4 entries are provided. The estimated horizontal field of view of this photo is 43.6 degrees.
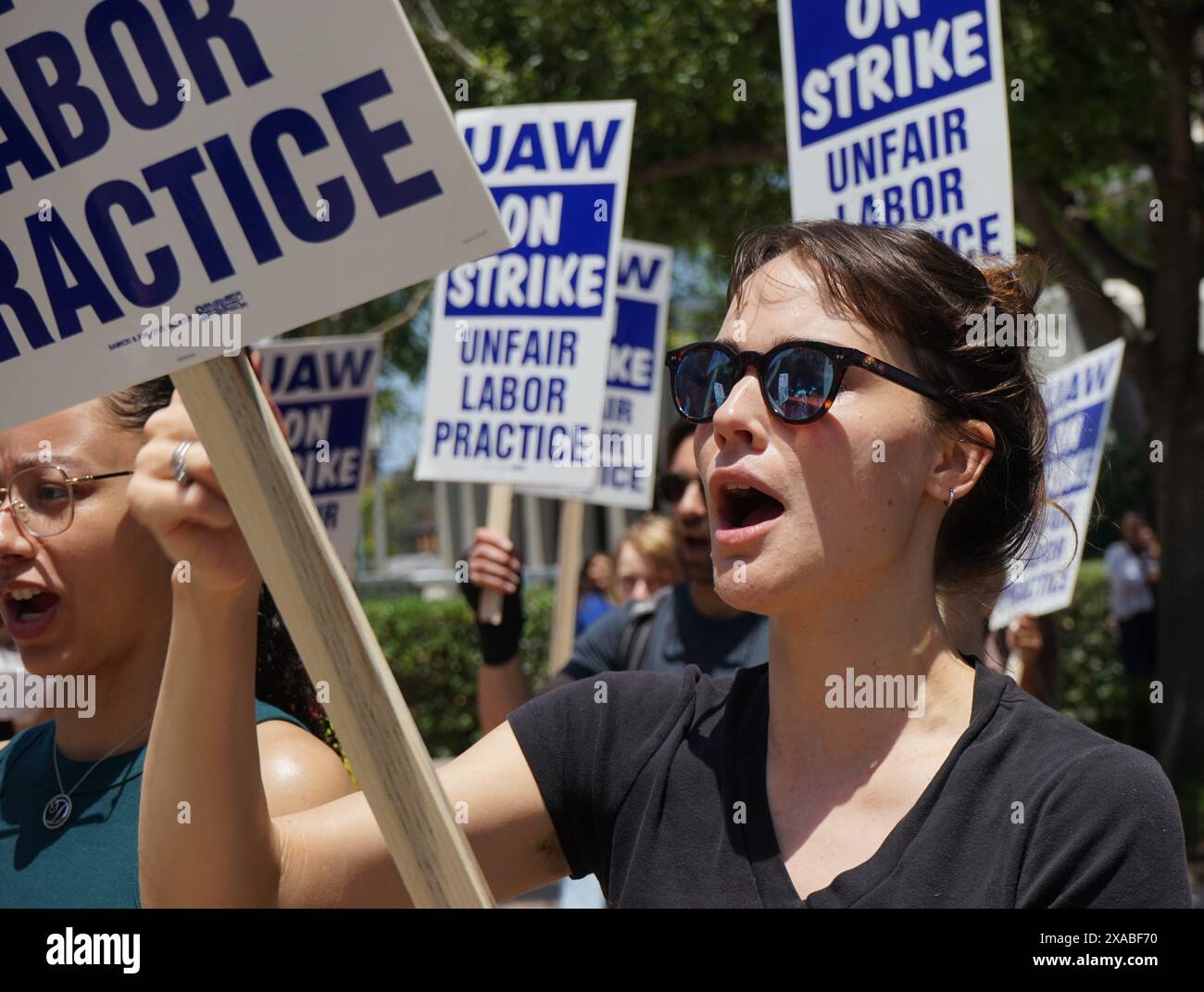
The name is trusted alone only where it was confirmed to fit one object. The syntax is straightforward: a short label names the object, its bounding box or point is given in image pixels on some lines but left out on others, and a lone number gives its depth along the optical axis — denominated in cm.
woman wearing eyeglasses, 216
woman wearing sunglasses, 169
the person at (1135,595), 1308
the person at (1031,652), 494
